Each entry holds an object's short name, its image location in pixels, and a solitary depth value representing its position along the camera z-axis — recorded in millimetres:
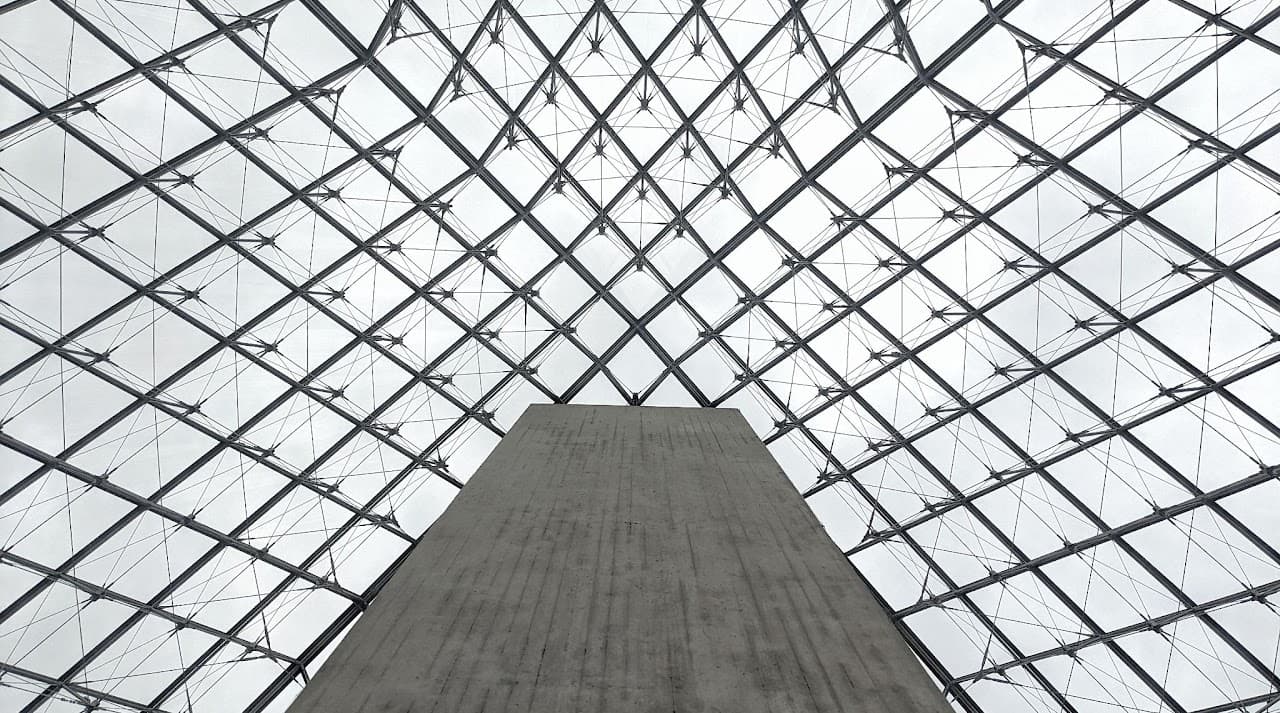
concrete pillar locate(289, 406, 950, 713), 7605
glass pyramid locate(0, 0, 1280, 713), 18453
